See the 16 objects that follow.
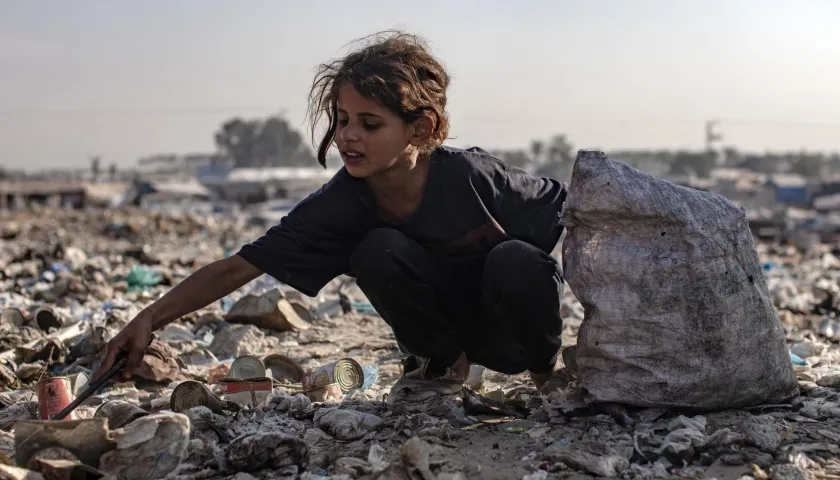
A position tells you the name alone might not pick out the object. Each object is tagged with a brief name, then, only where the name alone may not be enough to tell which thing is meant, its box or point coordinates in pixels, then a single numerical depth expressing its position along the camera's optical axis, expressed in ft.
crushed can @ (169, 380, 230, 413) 8.45
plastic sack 7.45
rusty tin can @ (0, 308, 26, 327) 14.07
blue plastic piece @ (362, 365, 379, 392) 10.38
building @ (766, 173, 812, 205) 140.05
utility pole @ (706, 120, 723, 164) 190.08
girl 8.04
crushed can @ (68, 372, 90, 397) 9.92
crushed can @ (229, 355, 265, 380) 10.33
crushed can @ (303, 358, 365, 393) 9.55
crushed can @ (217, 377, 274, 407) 9.05
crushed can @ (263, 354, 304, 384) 10.92
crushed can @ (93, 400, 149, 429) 7.68
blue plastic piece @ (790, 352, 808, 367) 11.12
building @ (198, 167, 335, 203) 165.58
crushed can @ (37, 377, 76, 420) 7.88
